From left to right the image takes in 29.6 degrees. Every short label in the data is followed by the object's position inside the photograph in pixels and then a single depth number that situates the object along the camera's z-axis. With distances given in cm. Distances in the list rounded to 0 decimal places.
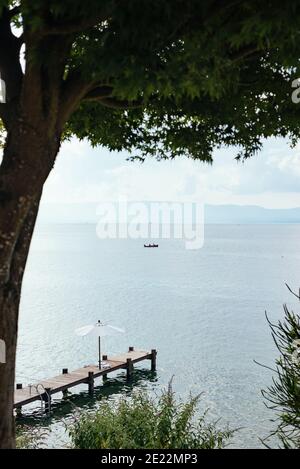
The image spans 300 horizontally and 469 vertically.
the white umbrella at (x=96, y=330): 2806
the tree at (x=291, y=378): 562
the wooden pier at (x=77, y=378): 2407
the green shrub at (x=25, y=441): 795
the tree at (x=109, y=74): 404
